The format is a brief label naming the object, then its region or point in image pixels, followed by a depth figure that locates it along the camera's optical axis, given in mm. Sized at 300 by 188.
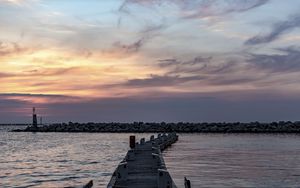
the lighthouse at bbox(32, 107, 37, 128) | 79775
